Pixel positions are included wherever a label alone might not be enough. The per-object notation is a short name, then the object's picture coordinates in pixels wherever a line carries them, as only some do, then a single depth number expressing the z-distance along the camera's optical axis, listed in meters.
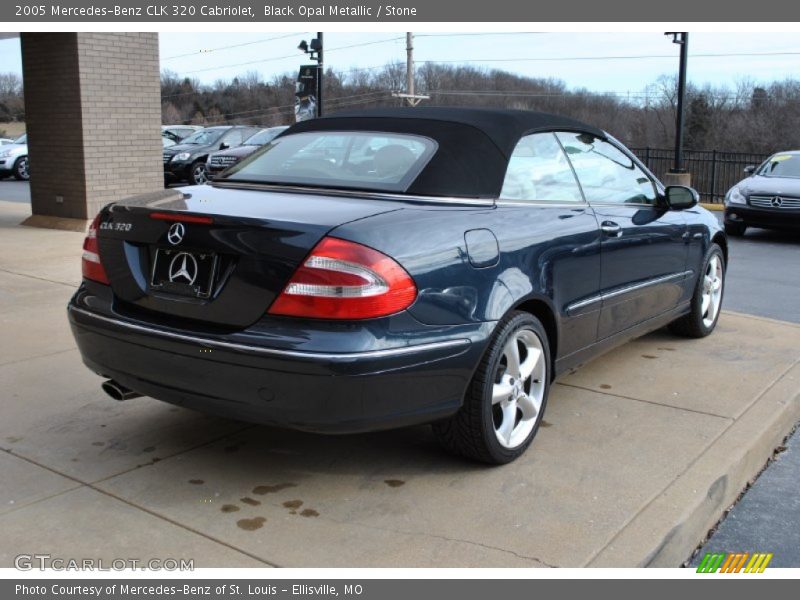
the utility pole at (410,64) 46.57
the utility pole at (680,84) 17.70
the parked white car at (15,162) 24.02
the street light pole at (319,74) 15.43
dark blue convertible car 3.19
